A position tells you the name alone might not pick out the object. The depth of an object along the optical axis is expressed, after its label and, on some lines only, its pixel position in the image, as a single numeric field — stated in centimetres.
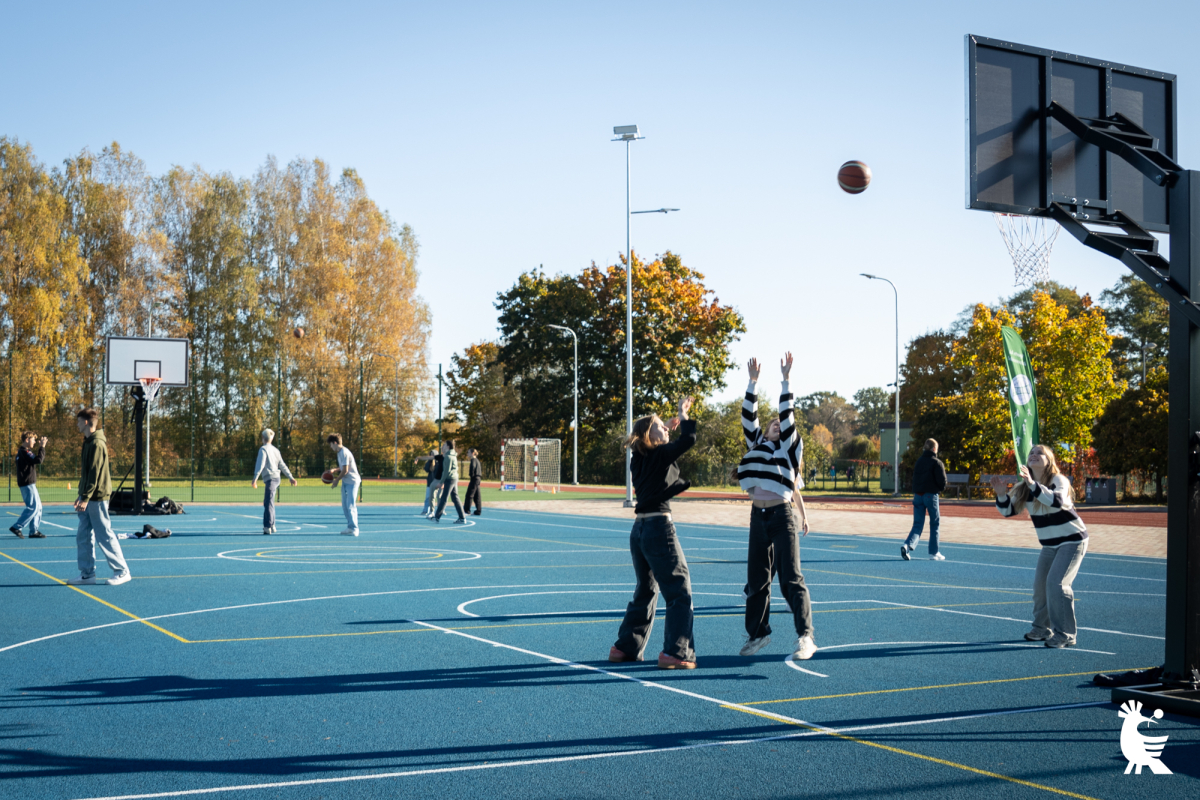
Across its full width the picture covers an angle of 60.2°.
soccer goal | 4922
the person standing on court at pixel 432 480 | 2731
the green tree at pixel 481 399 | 6656
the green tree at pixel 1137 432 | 4306
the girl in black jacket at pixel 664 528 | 804
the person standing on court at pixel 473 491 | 2888
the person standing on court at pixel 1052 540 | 912
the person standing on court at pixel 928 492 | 1773
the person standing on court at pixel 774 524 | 848
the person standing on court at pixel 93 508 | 1224
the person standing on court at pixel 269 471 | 2077
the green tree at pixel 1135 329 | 6938
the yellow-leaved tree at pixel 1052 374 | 4231
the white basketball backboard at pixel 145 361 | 3047
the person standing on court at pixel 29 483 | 1964
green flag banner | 1085
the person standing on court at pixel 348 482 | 2066
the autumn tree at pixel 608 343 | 5453
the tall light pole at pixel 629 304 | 3359
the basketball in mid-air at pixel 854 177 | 1757
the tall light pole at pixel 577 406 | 5210
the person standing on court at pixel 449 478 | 2620
